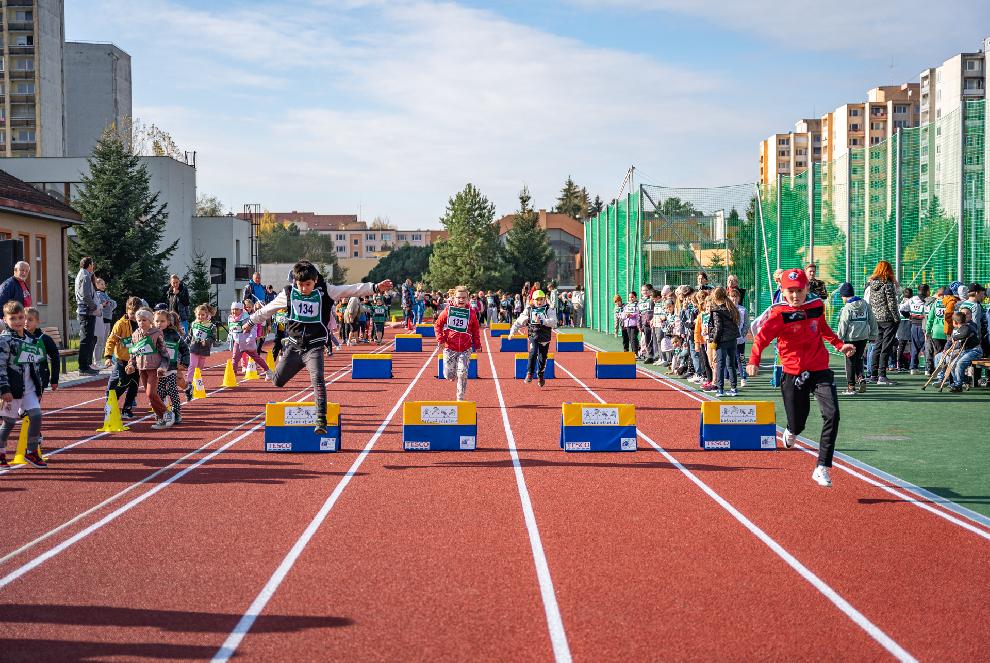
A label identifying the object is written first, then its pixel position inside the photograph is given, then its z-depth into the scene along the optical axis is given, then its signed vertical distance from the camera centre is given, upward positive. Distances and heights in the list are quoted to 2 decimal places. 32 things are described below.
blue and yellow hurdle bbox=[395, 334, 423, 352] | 32.00 -1.04
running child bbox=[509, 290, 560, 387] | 19.75 -0.28
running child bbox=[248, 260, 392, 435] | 11.48 -0.17
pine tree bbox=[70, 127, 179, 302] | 39.75 +3.30
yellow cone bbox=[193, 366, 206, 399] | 18.17 -1.35
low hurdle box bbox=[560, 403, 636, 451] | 11.80 -1.40
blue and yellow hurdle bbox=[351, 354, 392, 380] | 22.50 -1.25
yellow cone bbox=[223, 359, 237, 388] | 20.03 -1.33
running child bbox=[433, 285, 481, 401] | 16.05 -0.36
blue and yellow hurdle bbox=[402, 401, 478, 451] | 11.90 -1.39
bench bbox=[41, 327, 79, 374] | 23.44 -0.83
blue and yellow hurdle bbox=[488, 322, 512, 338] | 37.09 -0.76
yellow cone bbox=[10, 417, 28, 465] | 10.92 -1.48
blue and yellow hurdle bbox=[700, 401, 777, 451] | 11.99 -1.43
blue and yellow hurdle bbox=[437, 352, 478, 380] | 22.66 -1.36
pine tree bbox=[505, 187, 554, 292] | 94.75 +5.50
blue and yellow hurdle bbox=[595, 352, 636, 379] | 22.02 -1.26
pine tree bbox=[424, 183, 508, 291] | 91.00 +5.69
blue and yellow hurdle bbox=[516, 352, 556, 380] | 22.19 -1.29
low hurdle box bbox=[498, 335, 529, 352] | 31.94 -1.10
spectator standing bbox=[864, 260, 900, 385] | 19.05 +0.05
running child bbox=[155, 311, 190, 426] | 14.00 -0.70
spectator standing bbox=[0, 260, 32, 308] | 15.14 +0.41
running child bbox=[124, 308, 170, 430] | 13.40 -0.56
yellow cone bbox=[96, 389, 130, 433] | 13.54 -1.43
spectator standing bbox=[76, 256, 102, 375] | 21.58 +0.00
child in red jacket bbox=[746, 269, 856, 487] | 9.52 -0.34
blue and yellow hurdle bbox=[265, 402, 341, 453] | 11.82 -1.43
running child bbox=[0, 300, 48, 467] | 10.43 -0.67
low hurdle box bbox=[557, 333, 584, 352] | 29.95 -0.99
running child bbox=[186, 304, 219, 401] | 18.45 -0.43
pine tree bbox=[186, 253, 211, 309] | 47.69 +1.15
